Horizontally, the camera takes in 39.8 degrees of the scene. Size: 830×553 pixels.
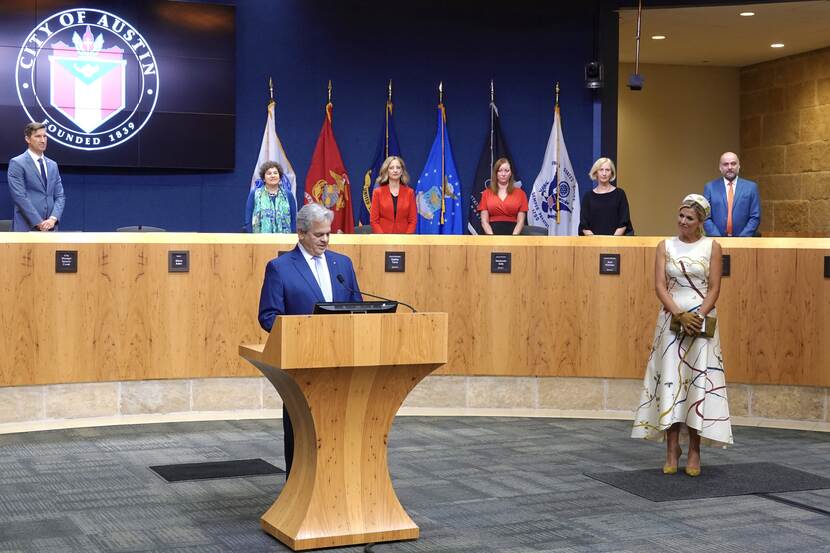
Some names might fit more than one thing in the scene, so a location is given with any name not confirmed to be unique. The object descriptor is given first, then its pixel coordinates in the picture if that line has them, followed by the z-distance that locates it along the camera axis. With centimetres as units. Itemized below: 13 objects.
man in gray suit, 895
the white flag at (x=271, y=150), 1106
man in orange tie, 870
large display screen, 1018
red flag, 1123
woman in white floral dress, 608
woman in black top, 881
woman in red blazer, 920
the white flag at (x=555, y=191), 1163
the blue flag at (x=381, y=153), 1141
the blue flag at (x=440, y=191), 1144
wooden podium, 441
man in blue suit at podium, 505
